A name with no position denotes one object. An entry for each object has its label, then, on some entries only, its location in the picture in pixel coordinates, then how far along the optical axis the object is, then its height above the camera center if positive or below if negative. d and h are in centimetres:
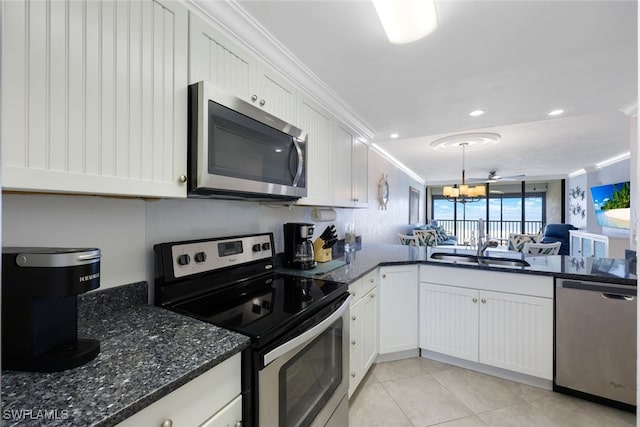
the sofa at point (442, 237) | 700 -63
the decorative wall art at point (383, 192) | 460 +36
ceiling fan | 720 +102
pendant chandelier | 560 +45
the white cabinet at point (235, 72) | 115 +69
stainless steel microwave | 110 +29
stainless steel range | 98 -42
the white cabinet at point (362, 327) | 184 -82
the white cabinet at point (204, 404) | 70 -53
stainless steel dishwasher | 176 -84
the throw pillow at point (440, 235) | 698 -56
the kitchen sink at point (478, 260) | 230 -41
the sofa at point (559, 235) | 626 -50
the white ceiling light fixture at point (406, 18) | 120 +89
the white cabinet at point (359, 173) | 266 +40
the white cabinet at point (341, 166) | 229 +41
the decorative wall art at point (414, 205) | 725 +24
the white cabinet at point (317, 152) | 191 +45
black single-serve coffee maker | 73 -22
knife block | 223 -31
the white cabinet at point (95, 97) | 71 +35
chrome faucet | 258 -30
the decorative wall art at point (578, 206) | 640 +20
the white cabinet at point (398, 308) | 229 -80
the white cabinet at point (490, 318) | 199 -80
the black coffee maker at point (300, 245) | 198 -23
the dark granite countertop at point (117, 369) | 60 -42
